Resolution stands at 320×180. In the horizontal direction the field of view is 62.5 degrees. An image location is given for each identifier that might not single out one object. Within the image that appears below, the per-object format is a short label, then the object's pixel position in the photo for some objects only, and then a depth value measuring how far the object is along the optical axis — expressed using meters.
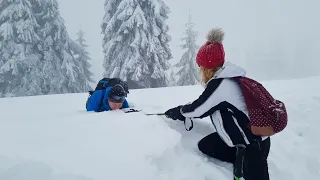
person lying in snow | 4.59
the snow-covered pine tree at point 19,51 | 15.95
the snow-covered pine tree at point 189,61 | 24.25
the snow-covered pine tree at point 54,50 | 17.09
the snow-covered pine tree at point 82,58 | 20.17
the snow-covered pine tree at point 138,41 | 15.56
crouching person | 2.59
